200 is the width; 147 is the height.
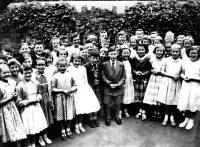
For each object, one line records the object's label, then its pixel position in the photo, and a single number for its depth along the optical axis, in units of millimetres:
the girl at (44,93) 4293
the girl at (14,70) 4074
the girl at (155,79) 5033
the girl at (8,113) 3775
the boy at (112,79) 4988
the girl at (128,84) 5250
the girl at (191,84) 4699
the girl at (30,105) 4023
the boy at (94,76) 4926
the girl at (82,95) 4754
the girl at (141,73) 5154
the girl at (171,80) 4863
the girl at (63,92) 4480
